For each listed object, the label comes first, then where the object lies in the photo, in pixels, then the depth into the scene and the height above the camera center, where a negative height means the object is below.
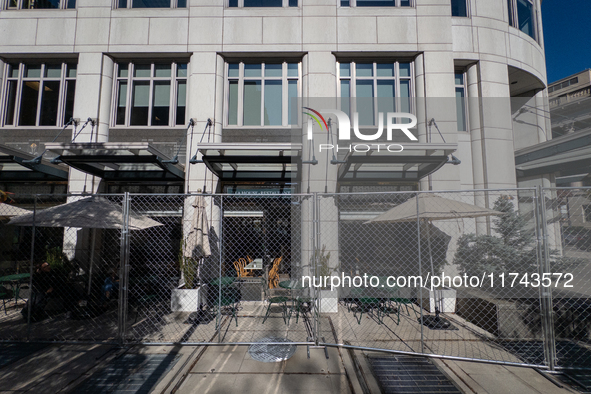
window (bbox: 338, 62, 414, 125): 10.35 +5.11
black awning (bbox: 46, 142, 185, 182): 7.92 +2.11
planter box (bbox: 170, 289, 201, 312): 7.70 -1.71
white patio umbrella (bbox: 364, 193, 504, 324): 6.46 +0.55
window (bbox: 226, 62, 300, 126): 10.41 +4.99
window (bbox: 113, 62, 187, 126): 10.45 +4.88
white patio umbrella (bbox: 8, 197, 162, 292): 6.48 +0.37
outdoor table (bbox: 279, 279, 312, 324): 6.94 -1.46
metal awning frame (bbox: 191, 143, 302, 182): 8.18 +2.18
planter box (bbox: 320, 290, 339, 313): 7.56 -1.68
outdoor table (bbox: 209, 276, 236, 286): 7.31 -1.15
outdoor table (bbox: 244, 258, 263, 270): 10.12 -1.04
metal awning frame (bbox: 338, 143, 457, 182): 8.10 +2.18
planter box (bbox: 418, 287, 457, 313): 7.52 -1.65
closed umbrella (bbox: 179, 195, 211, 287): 7.52 -0.06
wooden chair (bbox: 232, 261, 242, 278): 9.32 -1.08
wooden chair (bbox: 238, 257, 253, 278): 9.81 -1.01
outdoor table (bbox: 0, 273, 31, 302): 7.57 -1.20
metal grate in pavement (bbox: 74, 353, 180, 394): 4.14 -2.12
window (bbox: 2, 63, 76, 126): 10.41 +4.85
